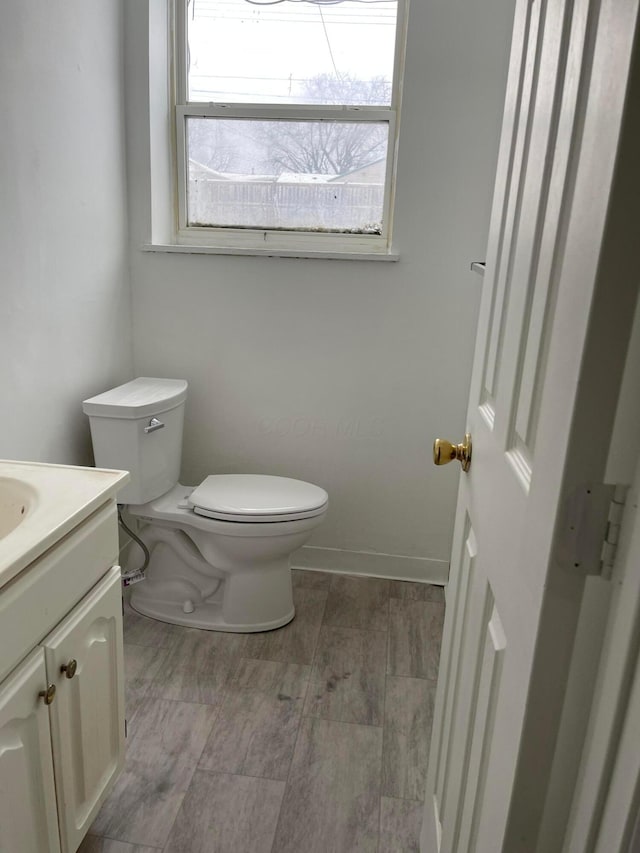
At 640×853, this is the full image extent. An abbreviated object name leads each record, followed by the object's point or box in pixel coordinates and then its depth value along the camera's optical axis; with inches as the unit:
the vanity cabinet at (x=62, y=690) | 38.0
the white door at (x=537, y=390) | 19.6
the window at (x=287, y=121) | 89.0
